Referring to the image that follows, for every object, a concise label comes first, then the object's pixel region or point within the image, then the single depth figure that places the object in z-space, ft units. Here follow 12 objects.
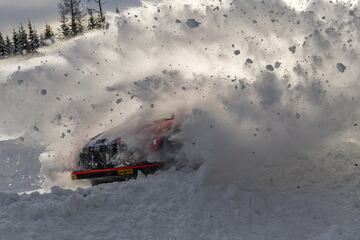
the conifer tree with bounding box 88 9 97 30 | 102.68
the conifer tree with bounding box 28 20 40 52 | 150.09
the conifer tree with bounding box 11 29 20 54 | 150.96
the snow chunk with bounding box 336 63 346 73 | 25.41
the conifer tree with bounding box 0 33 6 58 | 138.07
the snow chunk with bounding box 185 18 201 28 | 27.63
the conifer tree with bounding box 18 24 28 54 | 150.50
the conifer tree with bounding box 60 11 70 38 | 116.58
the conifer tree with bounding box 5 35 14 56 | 149.34
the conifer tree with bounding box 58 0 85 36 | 115.55
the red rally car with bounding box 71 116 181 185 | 24.58
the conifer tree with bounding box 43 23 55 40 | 147.83
